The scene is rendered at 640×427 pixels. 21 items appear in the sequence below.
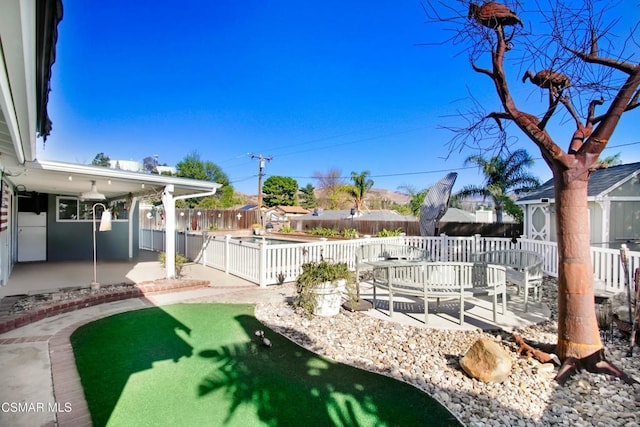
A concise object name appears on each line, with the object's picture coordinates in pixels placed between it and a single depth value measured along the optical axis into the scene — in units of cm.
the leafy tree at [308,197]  6086
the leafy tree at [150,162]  4541
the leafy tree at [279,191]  5931
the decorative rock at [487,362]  323
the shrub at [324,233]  2153
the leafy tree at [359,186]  3510
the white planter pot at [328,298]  523
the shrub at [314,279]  520
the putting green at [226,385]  271
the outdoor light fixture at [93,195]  751
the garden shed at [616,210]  962
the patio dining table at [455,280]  470
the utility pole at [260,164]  2784
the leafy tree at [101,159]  4660
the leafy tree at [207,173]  4578
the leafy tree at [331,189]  4734
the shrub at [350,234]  1852
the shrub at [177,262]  813
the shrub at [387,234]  1553
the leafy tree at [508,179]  1947
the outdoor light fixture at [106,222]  703
